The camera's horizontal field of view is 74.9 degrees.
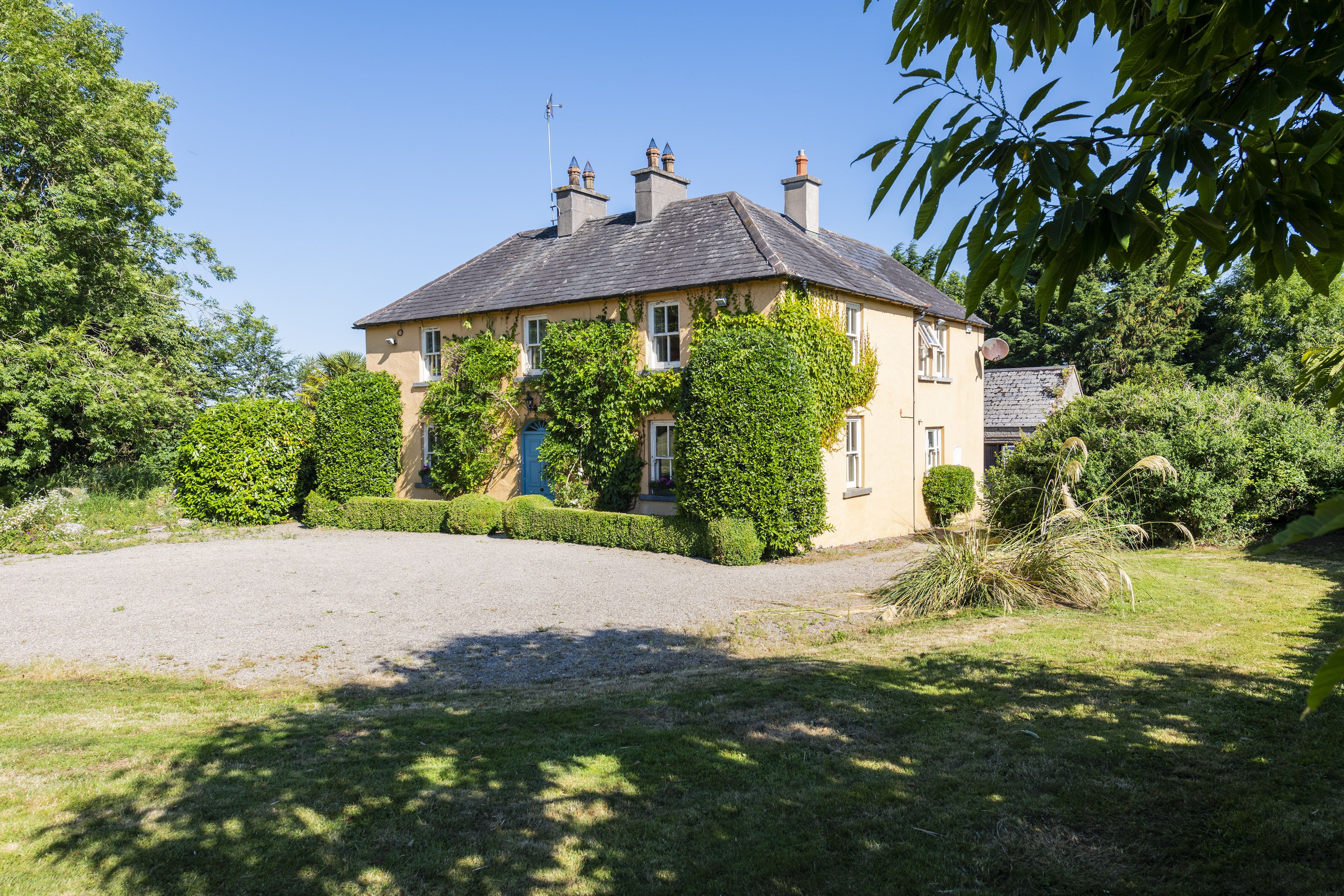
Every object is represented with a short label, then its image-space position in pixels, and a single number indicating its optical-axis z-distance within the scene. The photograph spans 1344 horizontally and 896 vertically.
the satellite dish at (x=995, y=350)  26.11
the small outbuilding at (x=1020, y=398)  29.11
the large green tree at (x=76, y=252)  21.09
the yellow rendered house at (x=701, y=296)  19.94
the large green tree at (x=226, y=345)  28.83
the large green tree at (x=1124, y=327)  38.53
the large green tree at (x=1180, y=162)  2.77
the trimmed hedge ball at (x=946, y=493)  23.41
